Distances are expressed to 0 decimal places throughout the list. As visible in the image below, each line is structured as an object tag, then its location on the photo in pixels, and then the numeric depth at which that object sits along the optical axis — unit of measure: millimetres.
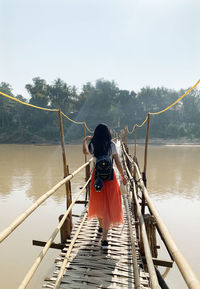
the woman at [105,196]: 1976
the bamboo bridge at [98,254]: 1285
